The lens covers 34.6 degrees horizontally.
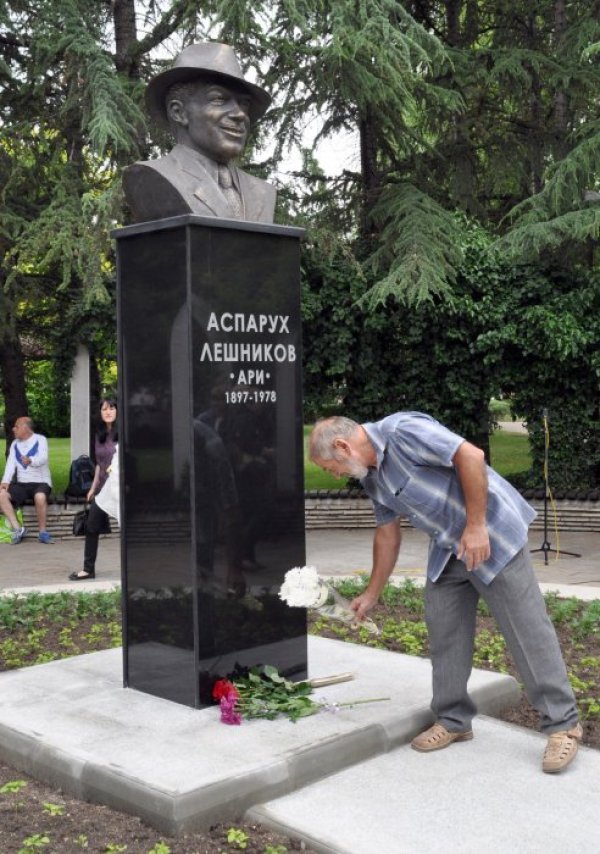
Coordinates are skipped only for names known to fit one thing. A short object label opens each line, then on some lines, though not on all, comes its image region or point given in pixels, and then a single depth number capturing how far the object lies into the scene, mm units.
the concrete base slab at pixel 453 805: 3281
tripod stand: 9469
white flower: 4148
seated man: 11242
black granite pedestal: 4391
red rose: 4275
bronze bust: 4586
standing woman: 8086
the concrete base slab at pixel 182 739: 3553
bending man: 3729
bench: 11742
